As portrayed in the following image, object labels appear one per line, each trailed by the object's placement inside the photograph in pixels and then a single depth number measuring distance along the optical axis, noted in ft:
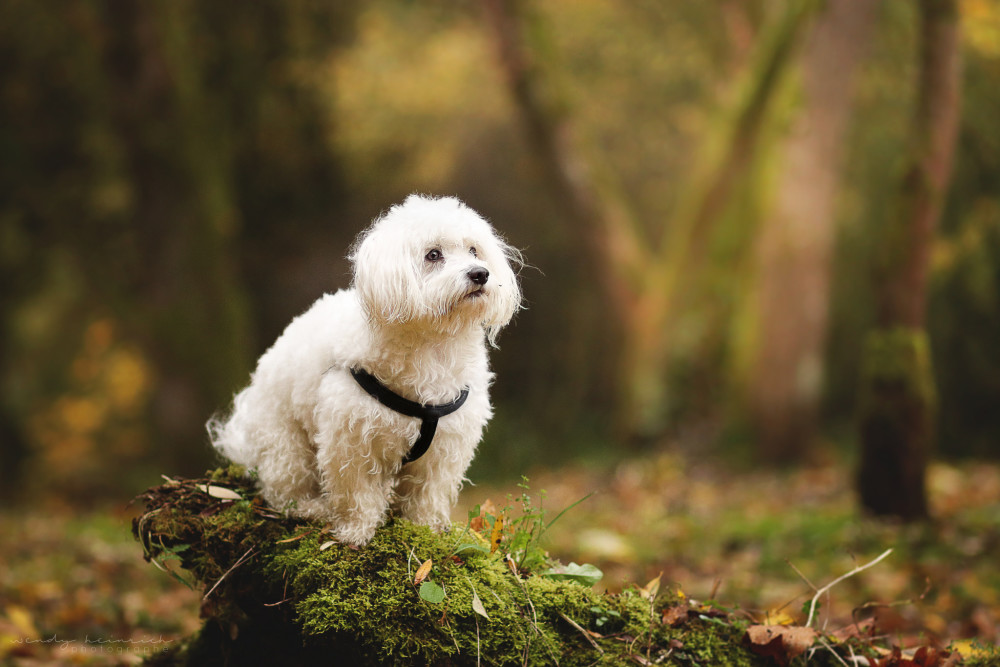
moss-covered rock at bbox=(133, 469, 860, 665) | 9.54
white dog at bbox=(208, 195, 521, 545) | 10.16
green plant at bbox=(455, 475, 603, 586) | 10.76
